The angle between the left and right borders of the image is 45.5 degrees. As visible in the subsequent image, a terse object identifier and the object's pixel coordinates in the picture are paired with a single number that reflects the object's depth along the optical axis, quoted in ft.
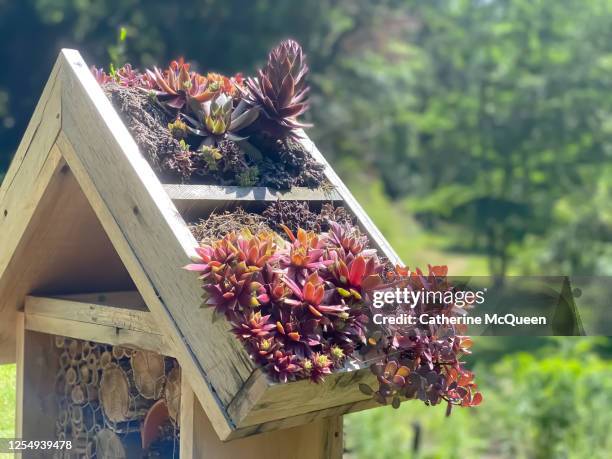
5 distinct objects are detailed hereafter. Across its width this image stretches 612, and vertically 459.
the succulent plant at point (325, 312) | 3.72
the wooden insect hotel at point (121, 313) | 3.94
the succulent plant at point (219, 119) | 5.02
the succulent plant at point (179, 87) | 5.12
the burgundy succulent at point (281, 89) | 5.01
